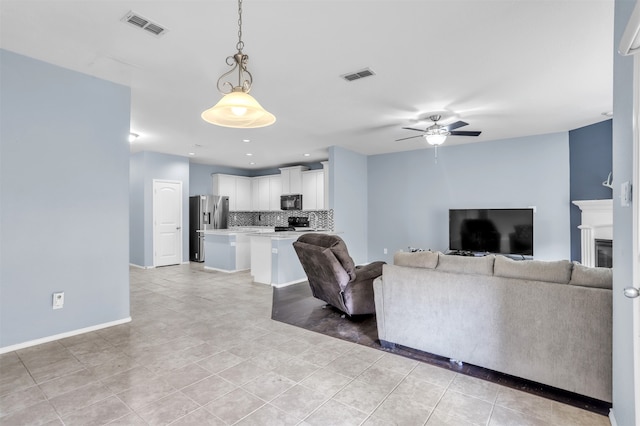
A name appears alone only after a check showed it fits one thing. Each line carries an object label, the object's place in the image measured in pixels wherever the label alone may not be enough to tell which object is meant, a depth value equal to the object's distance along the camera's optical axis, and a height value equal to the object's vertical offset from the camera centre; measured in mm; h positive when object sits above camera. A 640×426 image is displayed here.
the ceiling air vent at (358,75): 3156 +1418
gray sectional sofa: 2045 -765
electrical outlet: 3055 -856
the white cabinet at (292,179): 8164 +891
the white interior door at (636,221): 1307 -40
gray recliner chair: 3586 -727
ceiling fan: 4277 +1096
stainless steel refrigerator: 7863 -168
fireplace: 4672 -308
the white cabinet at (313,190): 7777 +561
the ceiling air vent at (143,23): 2270 +1419
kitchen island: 6680 -825
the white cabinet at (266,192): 8988 +582
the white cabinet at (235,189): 8758 +670
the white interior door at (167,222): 7230 -242
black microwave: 8148 +277
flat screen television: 5523 -343
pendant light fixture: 1835 +637
